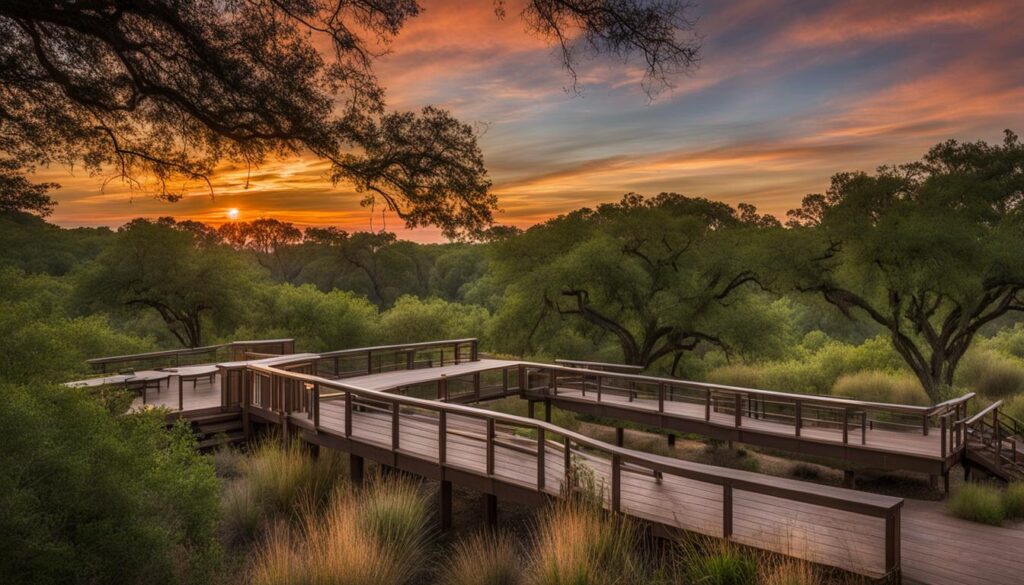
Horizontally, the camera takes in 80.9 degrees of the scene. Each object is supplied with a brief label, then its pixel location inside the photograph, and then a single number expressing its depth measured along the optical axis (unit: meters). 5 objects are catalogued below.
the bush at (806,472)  13.04
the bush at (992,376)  21.72
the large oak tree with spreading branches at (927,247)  18.66
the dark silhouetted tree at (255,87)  6.89
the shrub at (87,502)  3.93
